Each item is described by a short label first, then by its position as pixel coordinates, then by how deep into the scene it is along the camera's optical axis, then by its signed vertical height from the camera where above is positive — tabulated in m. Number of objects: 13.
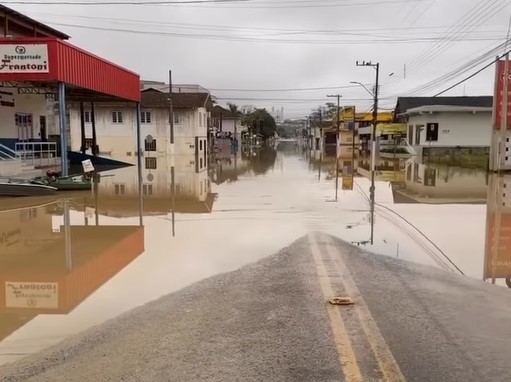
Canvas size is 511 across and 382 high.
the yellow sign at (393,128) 59.25 +1.11
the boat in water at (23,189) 18.14 -1.87
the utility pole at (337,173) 20.48 -2.15
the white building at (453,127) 46.56 +0.99
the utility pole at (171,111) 41.05 +2.01
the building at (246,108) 154.68 +9.03
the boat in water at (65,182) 19.72 -1.77
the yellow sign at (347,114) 79.78 +3.66
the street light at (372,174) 12.89 -2.03
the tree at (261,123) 111.19 +3.21
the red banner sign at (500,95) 23.94 +2.00
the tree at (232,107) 110.88 +6.77
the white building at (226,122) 78.12 +2.49
